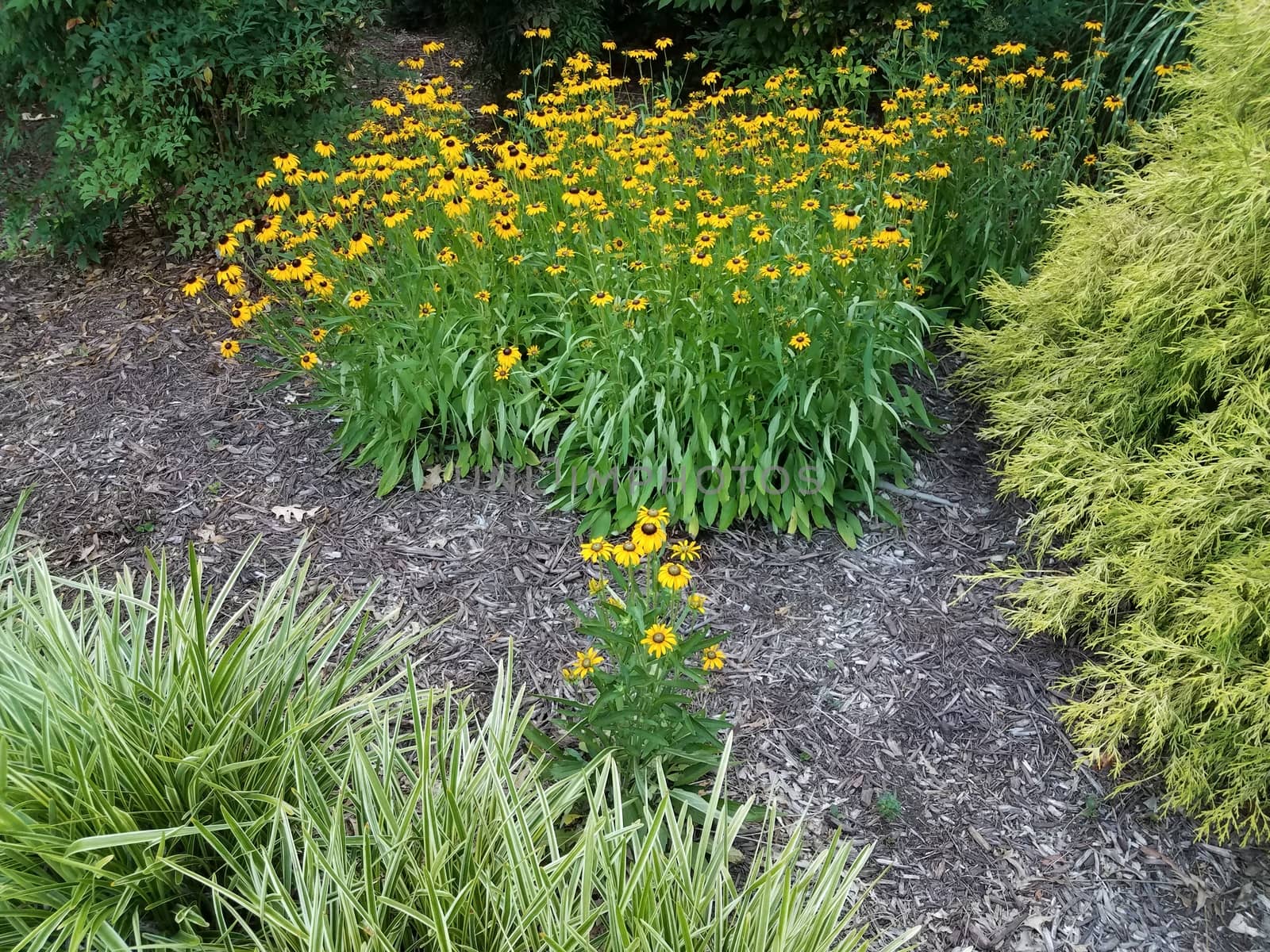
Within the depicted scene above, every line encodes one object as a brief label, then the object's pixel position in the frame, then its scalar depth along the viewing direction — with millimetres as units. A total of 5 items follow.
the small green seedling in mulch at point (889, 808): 2072
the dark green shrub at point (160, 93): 3572
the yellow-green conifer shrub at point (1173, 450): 1985
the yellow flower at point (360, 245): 2717
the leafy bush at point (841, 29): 4504
